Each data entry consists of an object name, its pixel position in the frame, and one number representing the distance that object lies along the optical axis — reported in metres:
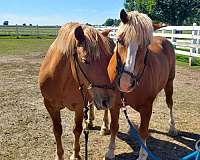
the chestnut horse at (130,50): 1.93
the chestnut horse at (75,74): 1.93
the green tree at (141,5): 21.77
